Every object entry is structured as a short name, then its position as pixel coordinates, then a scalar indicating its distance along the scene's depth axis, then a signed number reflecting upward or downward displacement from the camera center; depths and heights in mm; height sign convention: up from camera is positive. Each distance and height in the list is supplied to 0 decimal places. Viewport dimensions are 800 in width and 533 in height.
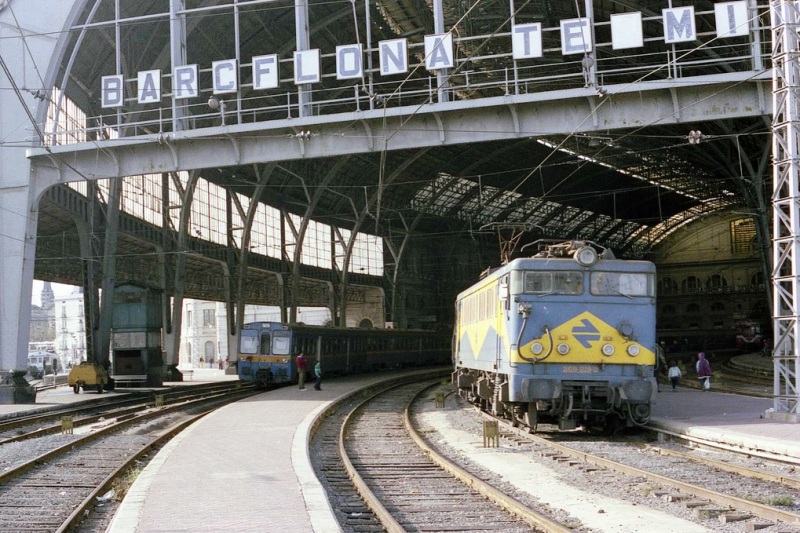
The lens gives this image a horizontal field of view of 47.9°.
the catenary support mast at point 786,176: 17234 +3457
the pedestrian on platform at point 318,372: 30141 -369
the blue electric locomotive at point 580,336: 15477 +343
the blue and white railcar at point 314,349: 36375 +533
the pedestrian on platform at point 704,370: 27422 -506
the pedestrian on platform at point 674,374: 27109 -606
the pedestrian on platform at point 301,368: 30956 -234
